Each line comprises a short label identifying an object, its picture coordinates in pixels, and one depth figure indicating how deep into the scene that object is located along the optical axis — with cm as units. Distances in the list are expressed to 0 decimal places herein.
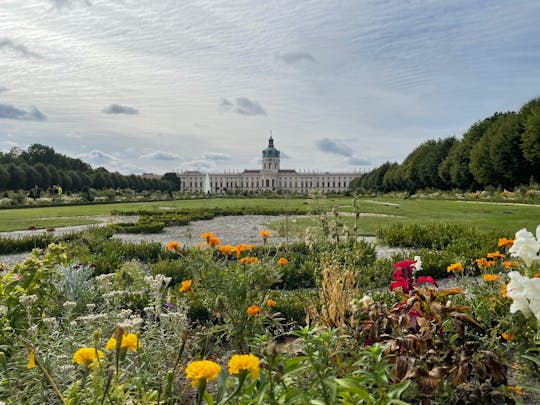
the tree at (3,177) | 4444
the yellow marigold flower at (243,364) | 134
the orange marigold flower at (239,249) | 323
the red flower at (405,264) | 261
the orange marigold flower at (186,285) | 293
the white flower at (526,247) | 189
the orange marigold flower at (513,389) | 249
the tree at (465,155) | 3470
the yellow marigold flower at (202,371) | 132
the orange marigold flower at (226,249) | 317
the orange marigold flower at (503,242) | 338
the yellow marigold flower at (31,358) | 164
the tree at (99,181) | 6135
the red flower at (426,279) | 249
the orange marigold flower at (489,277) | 332
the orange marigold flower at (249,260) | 305
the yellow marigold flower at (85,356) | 149
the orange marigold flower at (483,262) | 382
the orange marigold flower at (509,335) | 273
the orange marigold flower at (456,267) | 328
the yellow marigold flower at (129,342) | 154
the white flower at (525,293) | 168
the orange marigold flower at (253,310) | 266
